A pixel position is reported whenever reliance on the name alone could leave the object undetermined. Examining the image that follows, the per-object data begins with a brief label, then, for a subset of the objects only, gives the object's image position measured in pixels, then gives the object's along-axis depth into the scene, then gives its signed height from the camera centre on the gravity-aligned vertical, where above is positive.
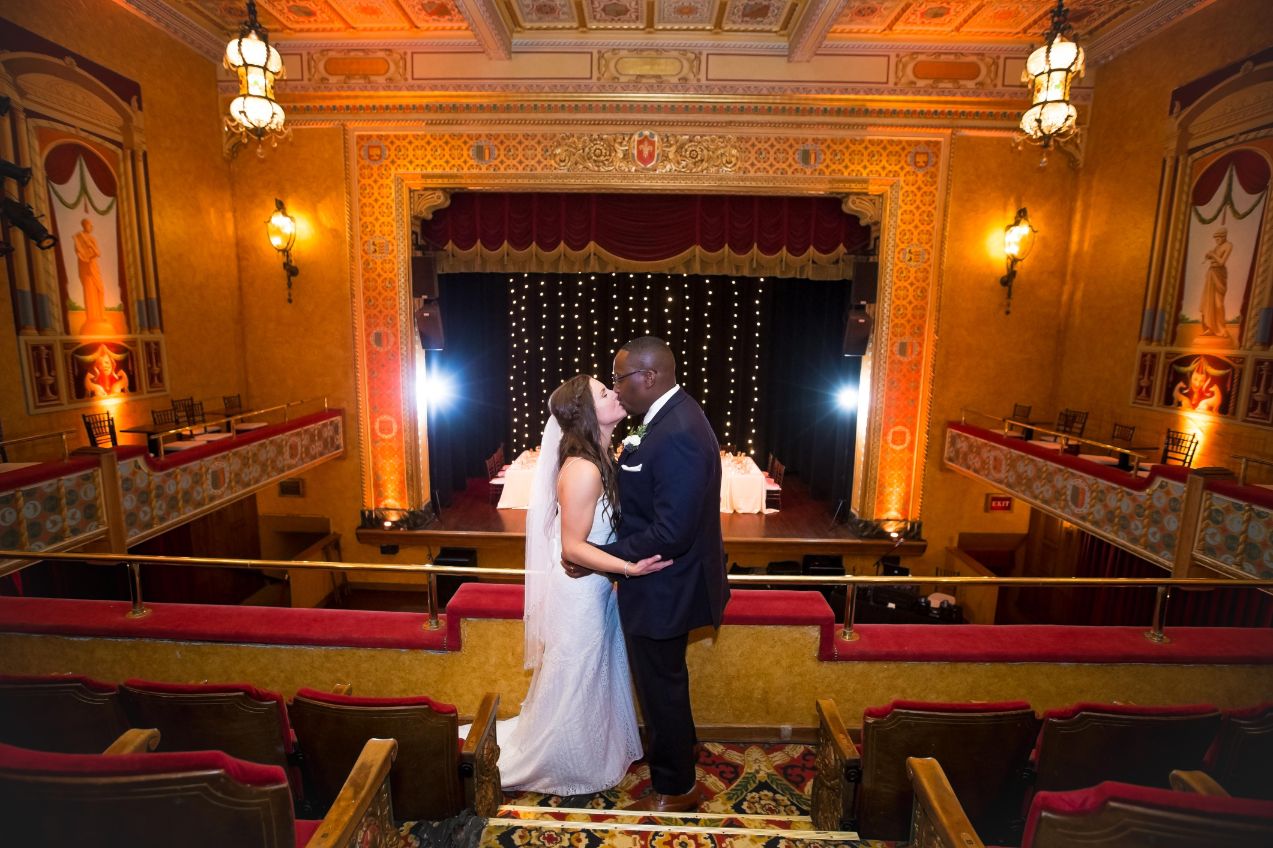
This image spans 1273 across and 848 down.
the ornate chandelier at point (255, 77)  5.14 +2.18
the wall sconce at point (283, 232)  8.70 +1.42
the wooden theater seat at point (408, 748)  2.08 -1.44
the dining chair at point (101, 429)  6.30 -1.06
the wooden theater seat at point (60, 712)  2.12 -1.33
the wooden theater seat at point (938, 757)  2.03 -1.40
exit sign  9.22 -2.30
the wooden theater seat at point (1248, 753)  2.01 -1.31
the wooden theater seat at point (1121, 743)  2.04 -1.31
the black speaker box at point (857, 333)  8.95 +0.18
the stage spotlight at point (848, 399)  9.86 -0.88
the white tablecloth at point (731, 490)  10.02 -2.42
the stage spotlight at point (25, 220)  5.54 +0.96
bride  2.41 -1.24
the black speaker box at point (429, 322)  9.05 +0.21
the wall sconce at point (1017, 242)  8.59 +1.50
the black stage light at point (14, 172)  5.45 +1.38
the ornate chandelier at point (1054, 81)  5.05 +2.28
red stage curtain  8.95 +1.59
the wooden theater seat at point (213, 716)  2.12 -1.34
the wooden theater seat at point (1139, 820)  1.27 -1.01
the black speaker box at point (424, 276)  8.92 +0.87
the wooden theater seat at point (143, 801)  1.28 -1.00
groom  2.21 -0.74
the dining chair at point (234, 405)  8.73 -1.07
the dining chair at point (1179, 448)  6.61 -1.05
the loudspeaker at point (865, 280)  8.83 +0.94
